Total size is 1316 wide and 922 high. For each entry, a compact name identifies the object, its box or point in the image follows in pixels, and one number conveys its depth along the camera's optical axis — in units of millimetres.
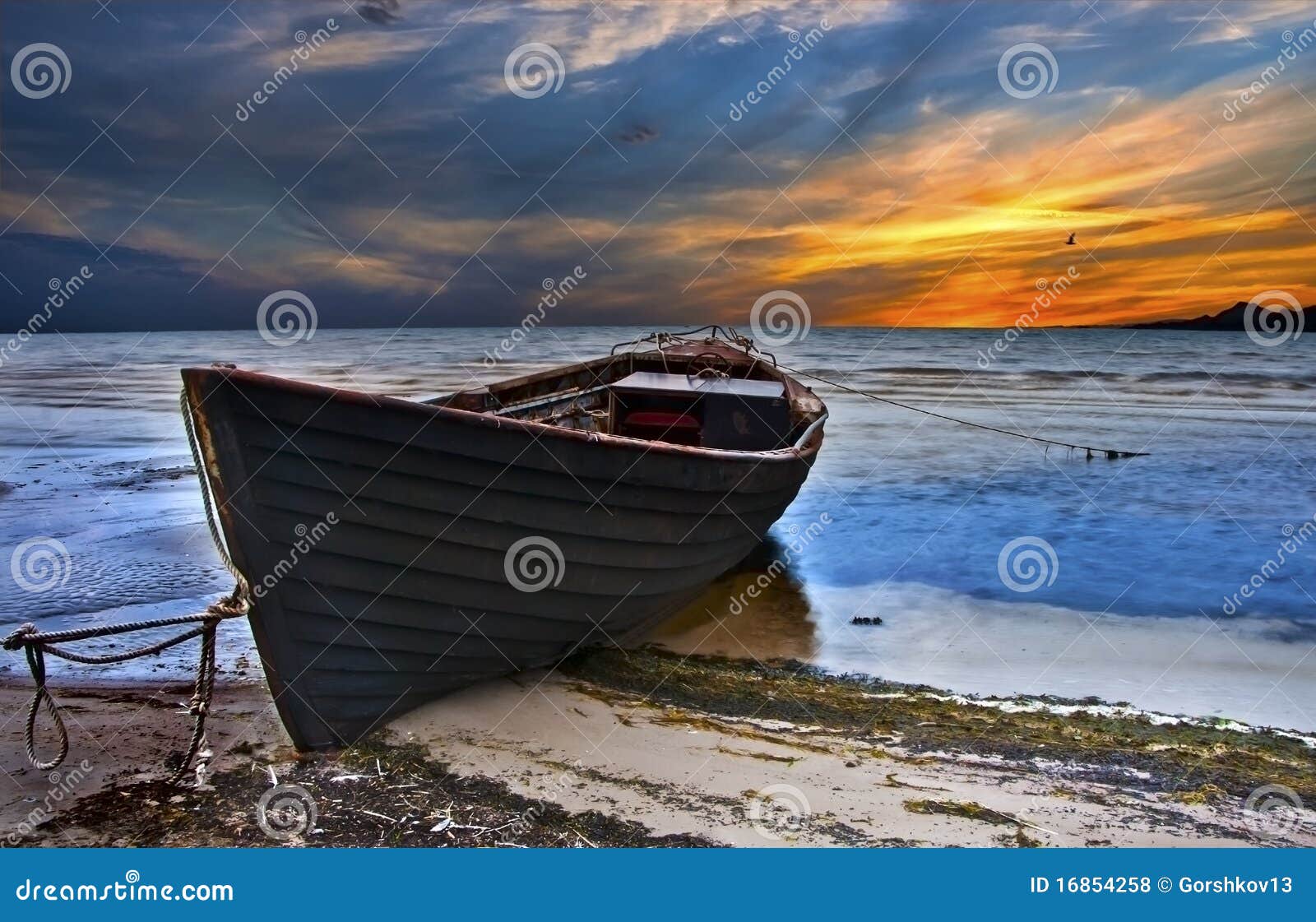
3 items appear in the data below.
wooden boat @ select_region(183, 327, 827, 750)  3768
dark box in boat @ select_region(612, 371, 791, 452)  7836
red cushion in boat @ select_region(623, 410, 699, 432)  8055
